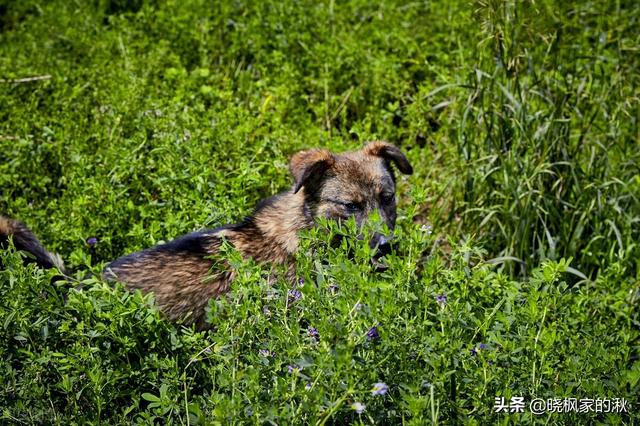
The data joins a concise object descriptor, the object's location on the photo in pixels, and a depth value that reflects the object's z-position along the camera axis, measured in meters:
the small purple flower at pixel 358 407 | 6.31
